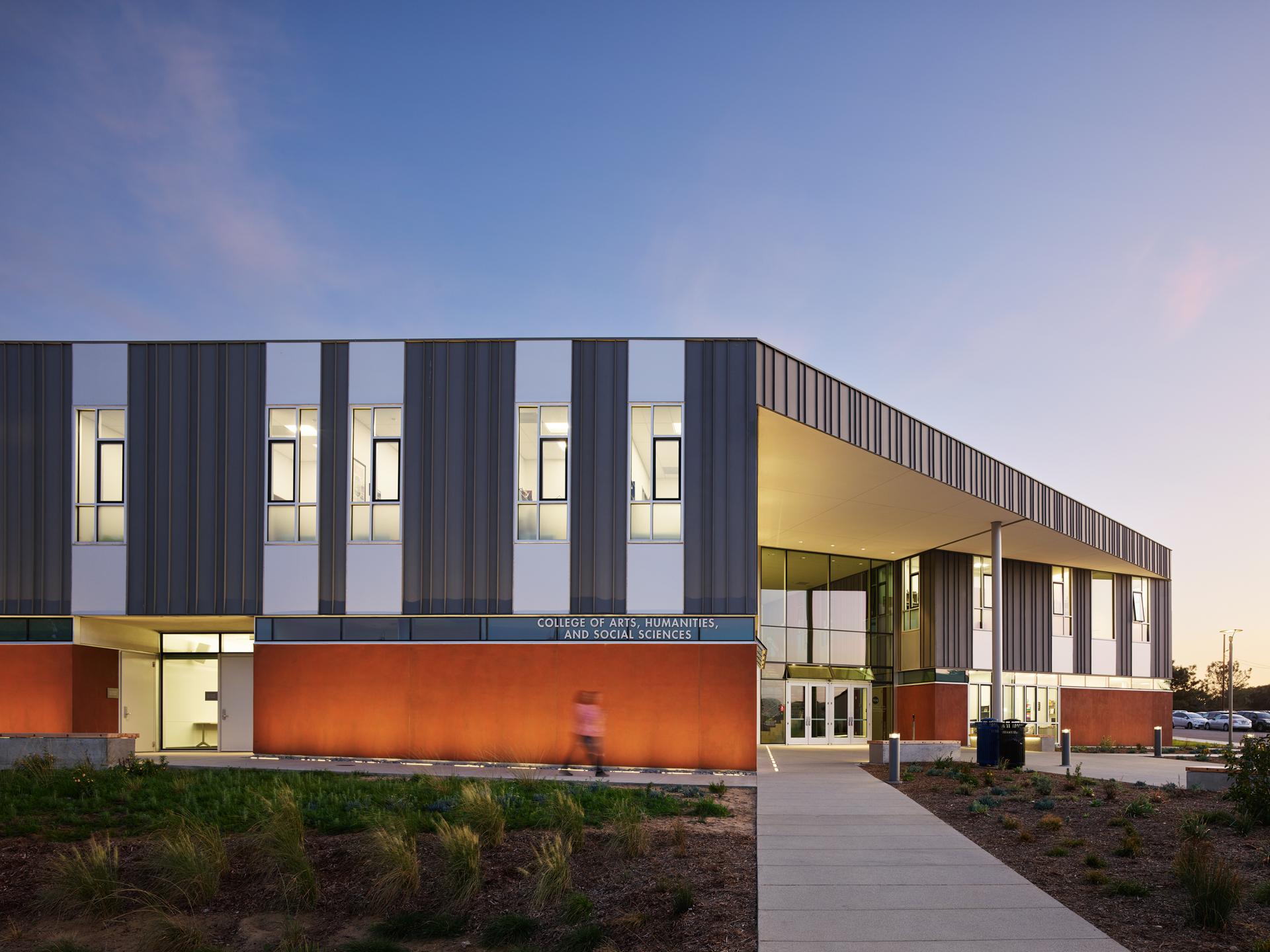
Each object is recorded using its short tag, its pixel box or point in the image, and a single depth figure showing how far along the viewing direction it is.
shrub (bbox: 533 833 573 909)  9.08
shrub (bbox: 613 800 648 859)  10.45
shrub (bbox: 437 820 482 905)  9.37
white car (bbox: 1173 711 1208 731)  65.94
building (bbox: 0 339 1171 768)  21.09
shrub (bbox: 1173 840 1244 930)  7.78
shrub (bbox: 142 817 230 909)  9.48
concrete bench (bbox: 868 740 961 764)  22.75
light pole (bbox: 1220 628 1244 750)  43.80
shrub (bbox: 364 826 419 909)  9.34
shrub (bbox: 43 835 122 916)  9.22
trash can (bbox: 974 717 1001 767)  22.34
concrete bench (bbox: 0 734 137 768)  17.00
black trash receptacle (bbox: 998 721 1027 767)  22.03
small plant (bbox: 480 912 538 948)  8.34
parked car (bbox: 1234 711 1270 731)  58.46
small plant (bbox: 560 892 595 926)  8.57
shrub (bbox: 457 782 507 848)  10.98
